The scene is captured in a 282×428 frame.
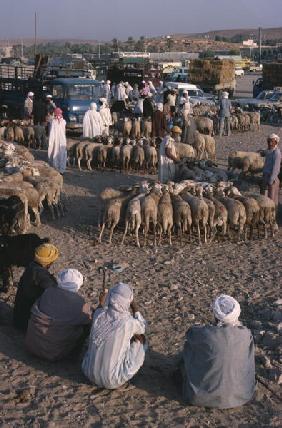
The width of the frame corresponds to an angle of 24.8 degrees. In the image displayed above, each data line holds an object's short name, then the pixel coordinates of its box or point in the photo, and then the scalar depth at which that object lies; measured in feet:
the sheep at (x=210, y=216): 33.91
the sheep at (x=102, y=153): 51.39
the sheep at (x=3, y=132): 60.14
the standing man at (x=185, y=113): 55.77
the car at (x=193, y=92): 91.35
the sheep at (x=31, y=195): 35.12
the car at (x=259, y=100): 91.97
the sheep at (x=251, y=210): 34.68
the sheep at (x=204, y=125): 68.54
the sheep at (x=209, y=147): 56.54
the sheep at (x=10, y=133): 60.64
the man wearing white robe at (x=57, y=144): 48.57
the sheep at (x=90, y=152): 51.75
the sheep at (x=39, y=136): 61.36
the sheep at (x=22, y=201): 32.12
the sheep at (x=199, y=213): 33.42
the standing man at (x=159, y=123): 57.26
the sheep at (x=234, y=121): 76.69
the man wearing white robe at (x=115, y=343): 17.51
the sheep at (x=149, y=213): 32.91
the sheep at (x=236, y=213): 34.06
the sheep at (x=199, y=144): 55.36
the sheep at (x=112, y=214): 33.22
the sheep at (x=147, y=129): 62.54
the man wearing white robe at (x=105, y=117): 60.93
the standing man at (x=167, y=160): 40.78
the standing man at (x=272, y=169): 36.96
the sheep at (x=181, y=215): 33.35
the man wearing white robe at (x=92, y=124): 58.86
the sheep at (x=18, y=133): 60.81
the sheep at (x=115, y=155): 51.21
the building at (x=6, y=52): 391.67
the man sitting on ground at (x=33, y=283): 20.85
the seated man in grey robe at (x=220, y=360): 17.03
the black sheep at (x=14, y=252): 25.82
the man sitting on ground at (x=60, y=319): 18.95
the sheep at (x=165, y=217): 33.06
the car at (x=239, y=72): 192.19
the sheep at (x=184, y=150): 50.15
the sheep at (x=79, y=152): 51.57
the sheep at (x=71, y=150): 52.39
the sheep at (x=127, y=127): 62.28
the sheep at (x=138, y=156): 50.96
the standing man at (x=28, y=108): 68.95
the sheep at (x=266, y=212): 35.09
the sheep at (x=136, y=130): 62.44
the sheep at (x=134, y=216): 32.68
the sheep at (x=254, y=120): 78.90
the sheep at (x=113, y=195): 34.60
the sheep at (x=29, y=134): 61.16
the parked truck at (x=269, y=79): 117.60
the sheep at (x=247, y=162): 47.09
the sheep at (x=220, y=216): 33.96
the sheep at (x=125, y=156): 50.88
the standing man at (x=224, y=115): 71.98
